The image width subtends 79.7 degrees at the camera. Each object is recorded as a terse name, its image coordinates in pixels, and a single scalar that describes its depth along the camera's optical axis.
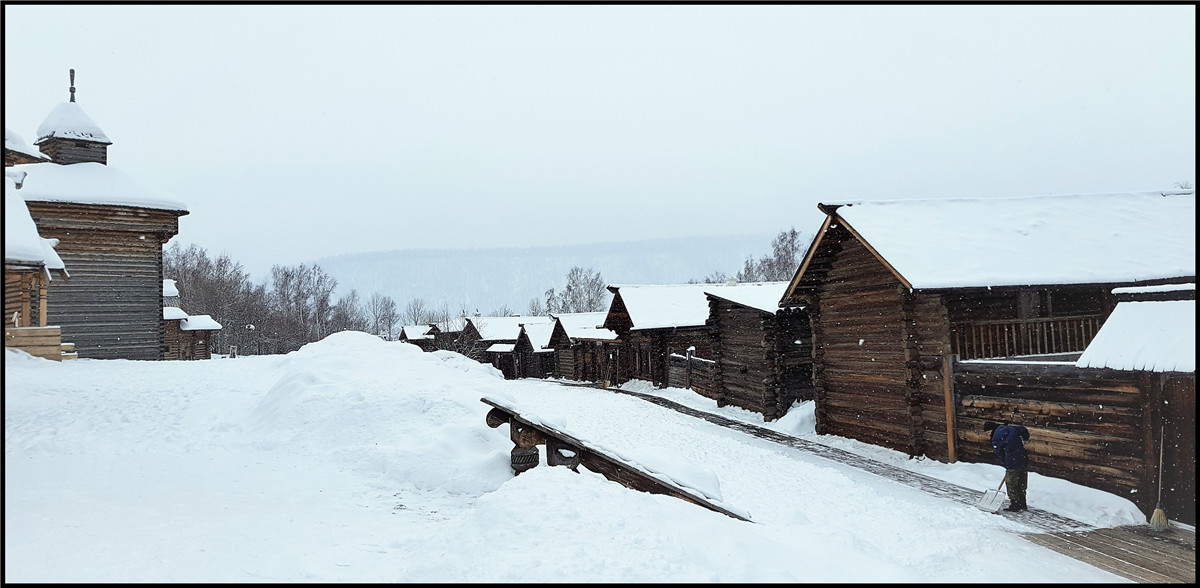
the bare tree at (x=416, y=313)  136.12
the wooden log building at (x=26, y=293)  11.83
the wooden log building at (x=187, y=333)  39.31
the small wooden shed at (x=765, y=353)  21.97
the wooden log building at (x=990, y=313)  11.23
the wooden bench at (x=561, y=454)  7.88
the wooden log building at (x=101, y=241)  22.52
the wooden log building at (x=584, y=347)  40.72
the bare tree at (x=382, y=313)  124.69
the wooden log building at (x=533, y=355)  51.88
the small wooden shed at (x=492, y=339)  52.94
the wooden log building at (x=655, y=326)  34.19
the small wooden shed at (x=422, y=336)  64.00
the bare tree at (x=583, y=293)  94.39
